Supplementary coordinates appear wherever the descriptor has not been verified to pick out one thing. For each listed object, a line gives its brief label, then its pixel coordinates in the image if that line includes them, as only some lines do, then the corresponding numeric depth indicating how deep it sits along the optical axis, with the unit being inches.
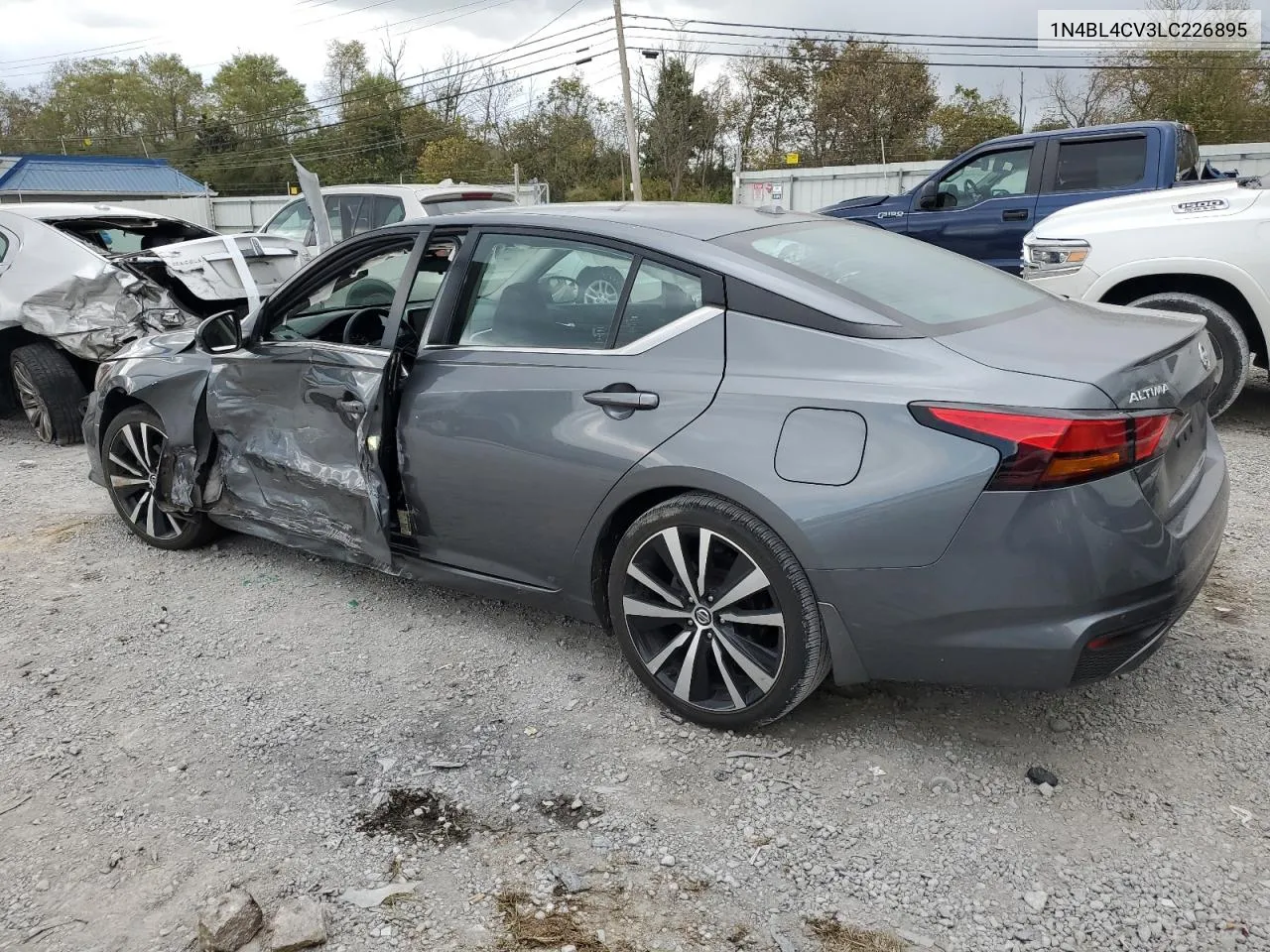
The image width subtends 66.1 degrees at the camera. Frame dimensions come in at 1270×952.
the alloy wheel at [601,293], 123.4
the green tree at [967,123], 1499.8
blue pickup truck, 336.5
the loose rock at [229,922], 86.0
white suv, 357.7
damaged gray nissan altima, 95.1
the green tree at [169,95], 2859.3
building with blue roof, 1603.1
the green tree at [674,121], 1676.9
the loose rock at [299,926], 86.7
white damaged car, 274.2
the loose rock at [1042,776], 107.4
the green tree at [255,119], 2503.7
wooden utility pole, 1160.2
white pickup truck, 228.5
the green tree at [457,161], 1780.3
